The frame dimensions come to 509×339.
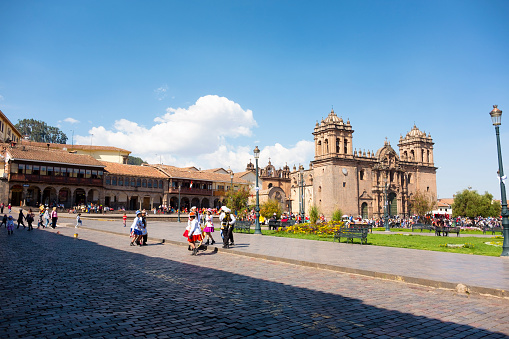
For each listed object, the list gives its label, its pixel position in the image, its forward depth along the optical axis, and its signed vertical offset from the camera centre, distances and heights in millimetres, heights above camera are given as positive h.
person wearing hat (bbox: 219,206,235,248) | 13320 -754
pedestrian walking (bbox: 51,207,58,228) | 23453 -909
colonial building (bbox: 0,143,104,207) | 41781 +3310
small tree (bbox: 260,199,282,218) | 31969 -592
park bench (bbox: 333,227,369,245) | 15491 -1288
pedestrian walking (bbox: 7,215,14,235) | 18430 -1019
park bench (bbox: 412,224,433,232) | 30738 -1973
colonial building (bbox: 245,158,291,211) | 71625 +5463
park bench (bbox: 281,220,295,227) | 25622 -1425
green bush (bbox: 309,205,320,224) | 25791 -850
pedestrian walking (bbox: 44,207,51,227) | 25019 -900
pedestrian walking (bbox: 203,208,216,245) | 14422 -835
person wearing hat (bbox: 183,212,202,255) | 12289 -970
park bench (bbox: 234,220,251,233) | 22469 -1343
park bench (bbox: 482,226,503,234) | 25961 -1895
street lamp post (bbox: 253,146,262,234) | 21500 -287
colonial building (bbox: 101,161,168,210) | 51000 +2495
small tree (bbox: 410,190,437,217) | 56594 -40
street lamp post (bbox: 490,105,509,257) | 11602 +649
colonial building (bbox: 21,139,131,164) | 65938 +9762
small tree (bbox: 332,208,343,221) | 27675 -986
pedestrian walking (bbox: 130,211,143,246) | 14578 -1018
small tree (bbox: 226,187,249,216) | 37469 +246
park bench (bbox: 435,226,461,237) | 22988 -1779
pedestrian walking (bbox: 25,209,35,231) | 21562 -891
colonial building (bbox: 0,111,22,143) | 49062 +11047
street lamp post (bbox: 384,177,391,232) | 30483 -1815
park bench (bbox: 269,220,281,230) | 25016 -1438
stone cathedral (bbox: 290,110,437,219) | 57688 +4744
